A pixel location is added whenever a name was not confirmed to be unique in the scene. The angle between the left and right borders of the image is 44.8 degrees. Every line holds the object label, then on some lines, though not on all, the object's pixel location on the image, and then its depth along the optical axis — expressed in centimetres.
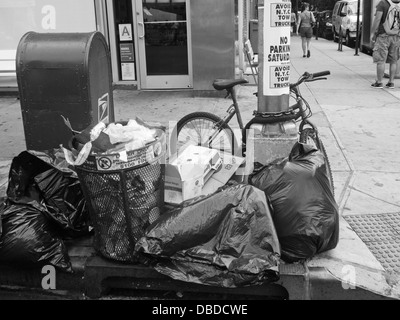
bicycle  486
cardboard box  343
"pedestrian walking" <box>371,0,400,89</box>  904
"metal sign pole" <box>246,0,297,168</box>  389
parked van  2059
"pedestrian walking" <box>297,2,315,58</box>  1538
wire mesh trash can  293
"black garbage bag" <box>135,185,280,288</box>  281
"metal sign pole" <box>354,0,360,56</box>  1589
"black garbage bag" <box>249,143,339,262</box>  309
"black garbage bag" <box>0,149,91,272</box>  309
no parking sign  387
